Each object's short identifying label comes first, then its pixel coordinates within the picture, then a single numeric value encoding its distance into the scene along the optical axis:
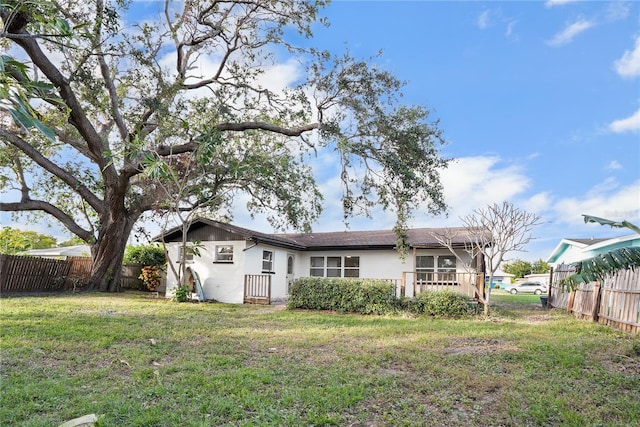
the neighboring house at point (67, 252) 23.45
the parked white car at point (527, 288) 35.88
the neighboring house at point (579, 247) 17.15
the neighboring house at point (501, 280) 45.77
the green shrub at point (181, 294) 15.36
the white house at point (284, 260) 16.98
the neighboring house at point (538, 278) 40.32
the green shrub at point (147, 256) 21.88
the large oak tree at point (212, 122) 13.17
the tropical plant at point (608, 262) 5.82
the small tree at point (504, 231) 12.45
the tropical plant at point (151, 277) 20.50
